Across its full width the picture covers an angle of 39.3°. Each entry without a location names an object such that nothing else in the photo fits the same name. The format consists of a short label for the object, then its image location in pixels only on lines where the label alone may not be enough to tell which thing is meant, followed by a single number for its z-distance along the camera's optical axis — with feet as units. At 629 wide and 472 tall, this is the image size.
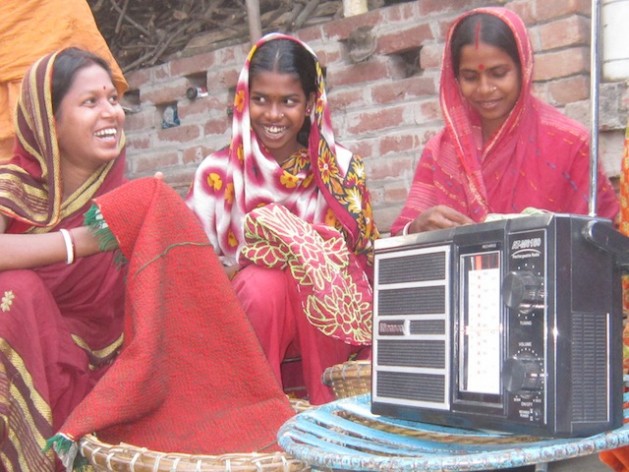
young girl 7.72
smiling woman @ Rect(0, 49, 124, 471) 6.10
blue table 3.15
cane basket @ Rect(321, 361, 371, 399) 6.05
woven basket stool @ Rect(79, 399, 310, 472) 4.66
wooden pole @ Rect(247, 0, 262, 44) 10.59
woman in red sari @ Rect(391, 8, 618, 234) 6.79
